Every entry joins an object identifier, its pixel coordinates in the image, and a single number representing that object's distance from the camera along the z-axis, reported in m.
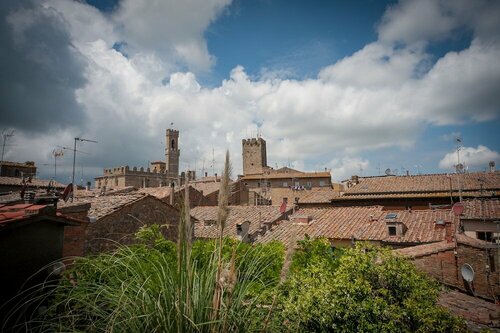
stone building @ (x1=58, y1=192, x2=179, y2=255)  11.92
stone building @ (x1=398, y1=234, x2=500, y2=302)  9.80
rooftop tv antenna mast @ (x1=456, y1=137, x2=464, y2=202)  28.71
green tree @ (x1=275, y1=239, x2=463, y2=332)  2.85
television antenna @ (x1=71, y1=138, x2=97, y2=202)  16.91
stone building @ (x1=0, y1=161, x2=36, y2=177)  43.59
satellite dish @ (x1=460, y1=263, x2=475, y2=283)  9.54
